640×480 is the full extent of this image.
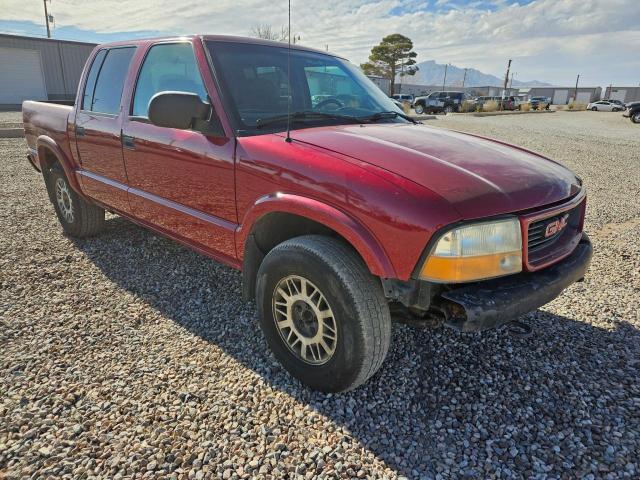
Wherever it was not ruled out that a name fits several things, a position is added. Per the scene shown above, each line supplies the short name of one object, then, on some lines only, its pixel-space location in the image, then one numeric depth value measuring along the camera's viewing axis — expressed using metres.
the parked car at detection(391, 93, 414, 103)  40.22
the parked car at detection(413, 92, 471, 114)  34.03
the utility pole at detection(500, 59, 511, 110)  60.47
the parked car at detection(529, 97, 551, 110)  45.46
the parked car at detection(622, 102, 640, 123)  25.84
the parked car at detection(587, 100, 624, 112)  49.28
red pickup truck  1.92
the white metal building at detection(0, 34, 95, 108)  26.17
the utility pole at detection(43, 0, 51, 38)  42.38
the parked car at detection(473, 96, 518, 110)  39.12
